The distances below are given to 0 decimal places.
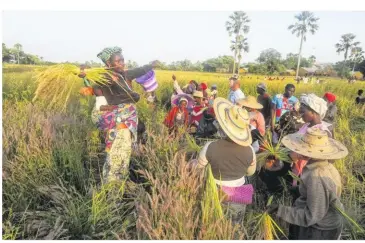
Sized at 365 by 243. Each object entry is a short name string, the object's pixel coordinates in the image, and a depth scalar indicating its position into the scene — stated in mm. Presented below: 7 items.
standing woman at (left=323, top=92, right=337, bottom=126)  5461
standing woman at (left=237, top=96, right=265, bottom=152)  4321
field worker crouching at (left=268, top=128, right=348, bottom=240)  2420
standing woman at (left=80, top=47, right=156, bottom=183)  3717
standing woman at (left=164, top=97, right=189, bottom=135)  5344
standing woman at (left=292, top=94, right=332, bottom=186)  3432
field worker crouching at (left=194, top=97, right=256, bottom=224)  2764
